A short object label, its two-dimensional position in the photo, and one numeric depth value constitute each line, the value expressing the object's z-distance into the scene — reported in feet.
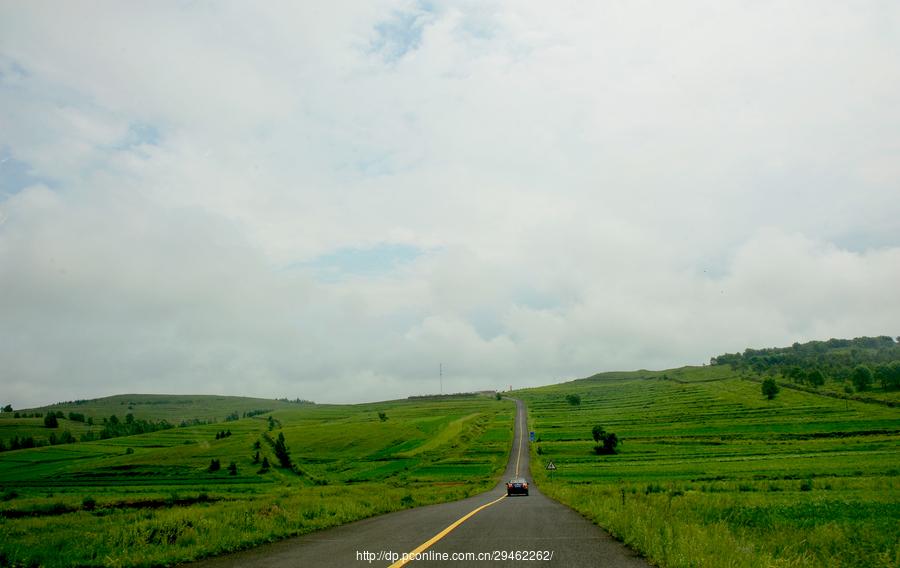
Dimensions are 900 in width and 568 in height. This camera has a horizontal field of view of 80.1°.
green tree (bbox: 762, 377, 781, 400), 526.98
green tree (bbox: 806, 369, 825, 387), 574.15
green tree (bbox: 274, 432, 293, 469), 362.00
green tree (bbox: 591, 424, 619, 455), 333.42
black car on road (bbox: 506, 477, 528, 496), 144.36
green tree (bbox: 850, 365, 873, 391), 508.53
